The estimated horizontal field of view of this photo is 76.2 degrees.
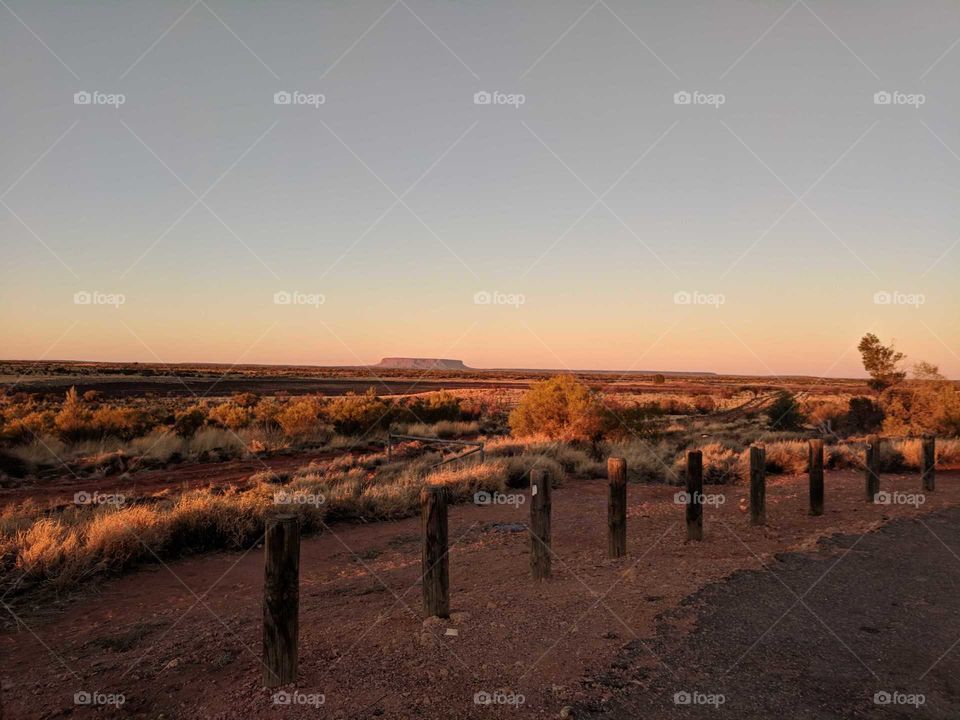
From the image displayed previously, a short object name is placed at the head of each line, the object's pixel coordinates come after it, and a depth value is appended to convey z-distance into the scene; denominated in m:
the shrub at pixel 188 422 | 22.38
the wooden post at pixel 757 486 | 8.93
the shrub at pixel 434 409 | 29.44
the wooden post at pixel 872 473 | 11.05
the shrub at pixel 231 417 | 23.48
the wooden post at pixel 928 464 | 12.09
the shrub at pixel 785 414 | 27.39
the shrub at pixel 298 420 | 22.77
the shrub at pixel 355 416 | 24.61
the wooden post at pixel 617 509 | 7.32
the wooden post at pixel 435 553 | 5.35
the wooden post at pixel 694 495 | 8.37
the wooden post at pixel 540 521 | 6.57
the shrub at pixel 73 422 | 20.31
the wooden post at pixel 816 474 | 9.86
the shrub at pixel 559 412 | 20.09
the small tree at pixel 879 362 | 29.18
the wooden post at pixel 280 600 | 4.35
